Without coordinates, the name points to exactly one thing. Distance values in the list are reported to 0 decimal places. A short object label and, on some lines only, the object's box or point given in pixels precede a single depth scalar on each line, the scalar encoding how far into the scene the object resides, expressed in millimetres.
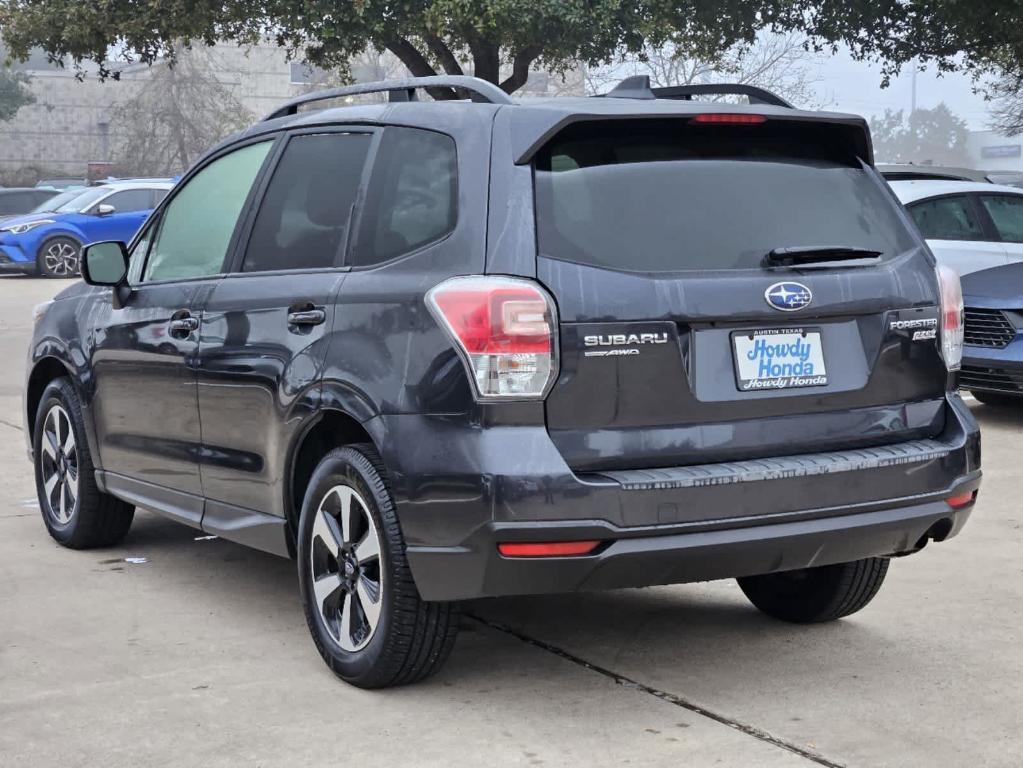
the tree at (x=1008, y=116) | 54966
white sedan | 11617
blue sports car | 25484
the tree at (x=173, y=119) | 60250
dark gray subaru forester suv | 3939
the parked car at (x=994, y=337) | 9805
